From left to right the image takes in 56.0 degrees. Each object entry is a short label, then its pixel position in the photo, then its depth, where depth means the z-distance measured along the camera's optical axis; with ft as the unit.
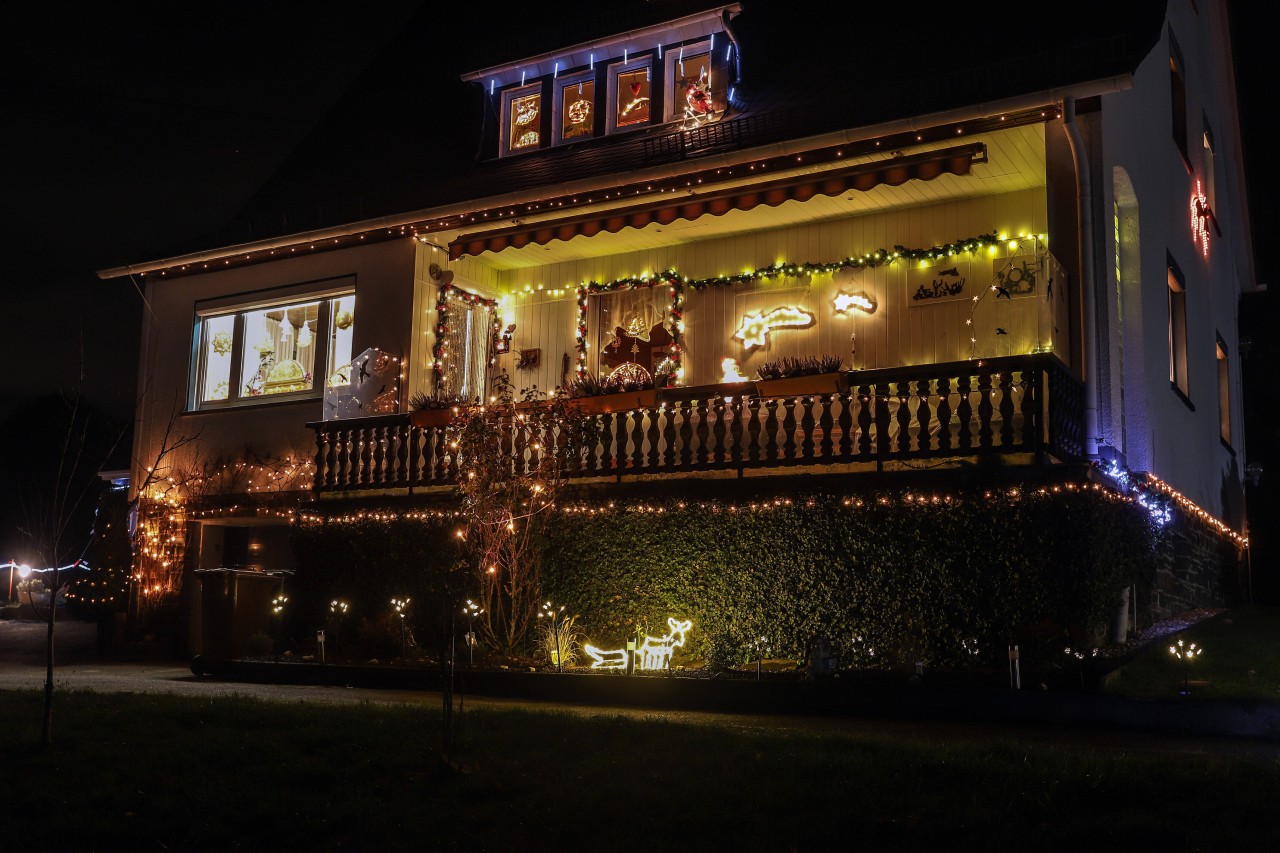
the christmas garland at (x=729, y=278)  46.83
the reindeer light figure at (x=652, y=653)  39.78
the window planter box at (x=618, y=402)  43.06
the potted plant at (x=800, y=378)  39.19
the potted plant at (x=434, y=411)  46.73
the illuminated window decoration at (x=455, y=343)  54.54
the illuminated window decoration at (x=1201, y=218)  61.31
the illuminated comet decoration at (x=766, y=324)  50.01
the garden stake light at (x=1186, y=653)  32.86
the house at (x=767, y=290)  39.93
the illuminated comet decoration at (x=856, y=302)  48.37
